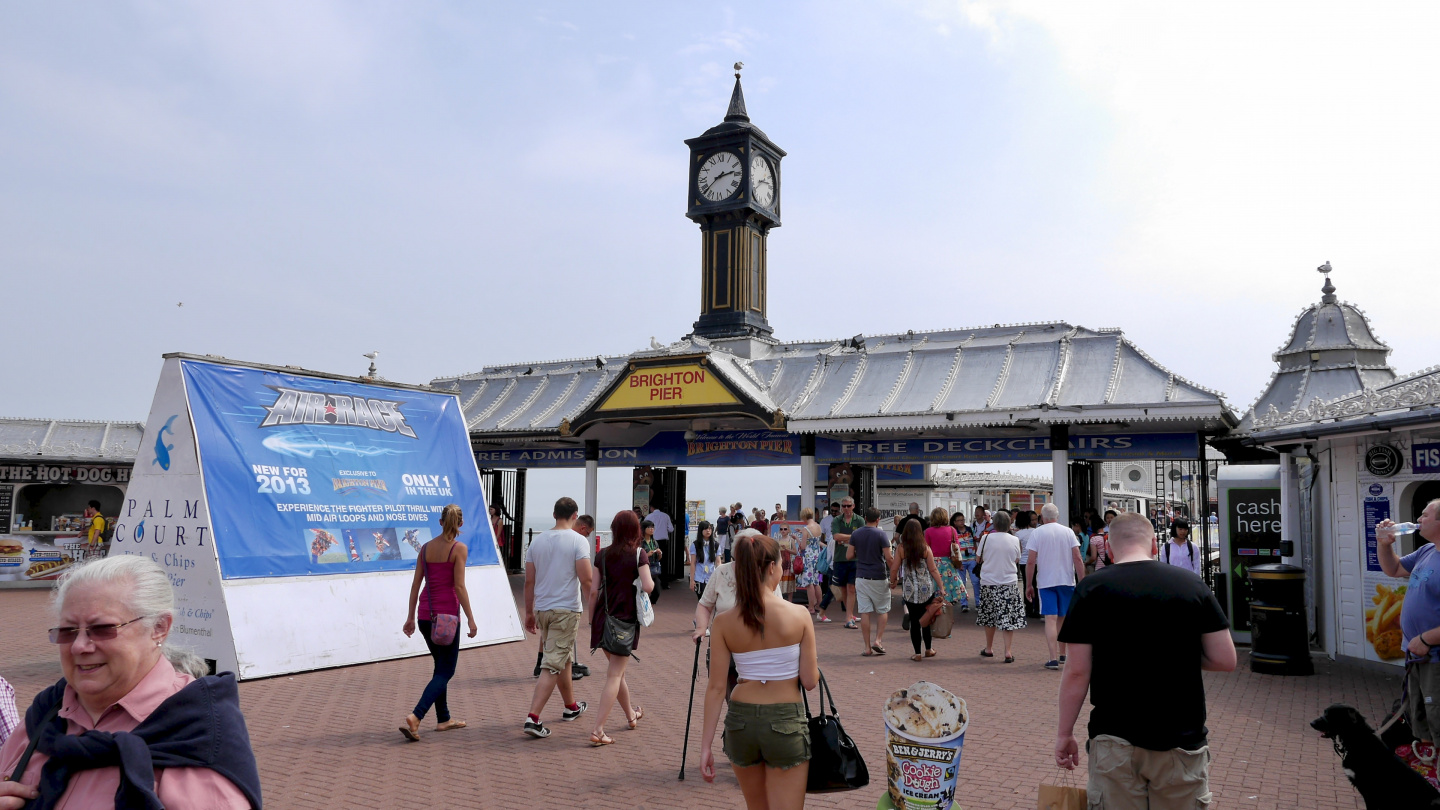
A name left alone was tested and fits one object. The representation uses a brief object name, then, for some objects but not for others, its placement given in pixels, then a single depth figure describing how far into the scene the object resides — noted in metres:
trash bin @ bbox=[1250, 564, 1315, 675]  9.76
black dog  3.47
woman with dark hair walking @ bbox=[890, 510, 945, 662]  10.37
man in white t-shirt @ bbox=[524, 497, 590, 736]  6.97
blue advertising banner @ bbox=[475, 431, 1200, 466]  15.27
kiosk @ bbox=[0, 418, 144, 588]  20.47
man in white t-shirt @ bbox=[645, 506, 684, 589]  18.48
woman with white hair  2.13
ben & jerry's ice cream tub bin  3.86
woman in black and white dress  10.37
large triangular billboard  9.21
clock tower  22.02
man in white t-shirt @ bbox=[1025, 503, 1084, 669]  9.77
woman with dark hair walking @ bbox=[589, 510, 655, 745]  6.92
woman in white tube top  3.99
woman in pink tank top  6.95
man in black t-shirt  3.45
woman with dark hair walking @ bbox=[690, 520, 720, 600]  16.31
